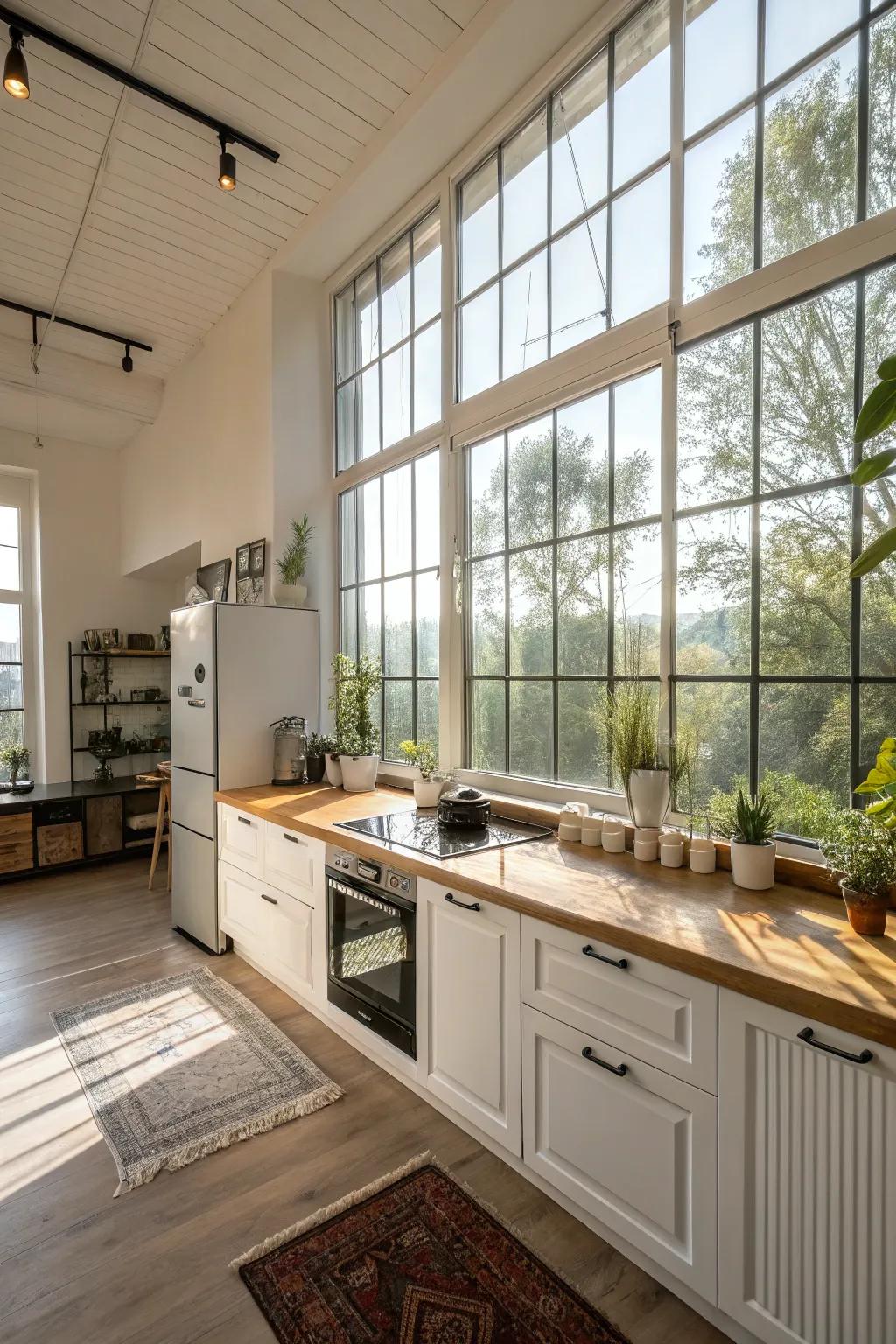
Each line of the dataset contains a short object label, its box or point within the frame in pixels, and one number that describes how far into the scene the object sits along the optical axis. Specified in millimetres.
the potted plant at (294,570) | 3641
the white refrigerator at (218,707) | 3307
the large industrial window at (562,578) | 2242
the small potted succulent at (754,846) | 1660
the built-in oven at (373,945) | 2119
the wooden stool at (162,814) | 4500
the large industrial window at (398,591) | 3232
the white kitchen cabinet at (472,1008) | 1753
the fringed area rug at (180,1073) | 2039
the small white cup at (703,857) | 1812
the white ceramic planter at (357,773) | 3266
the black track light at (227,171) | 2793
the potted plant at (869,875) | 1367
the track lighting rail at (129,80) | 2385
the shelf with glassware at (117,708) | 5551
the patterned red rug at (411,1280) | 1427
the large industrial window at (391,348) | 3279
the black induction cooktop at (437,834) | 2162
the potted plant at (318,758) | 3480
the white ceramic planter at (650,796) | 1989
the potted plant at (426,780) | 2764
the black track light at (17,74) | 2254
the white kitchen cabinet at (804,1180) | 1098
